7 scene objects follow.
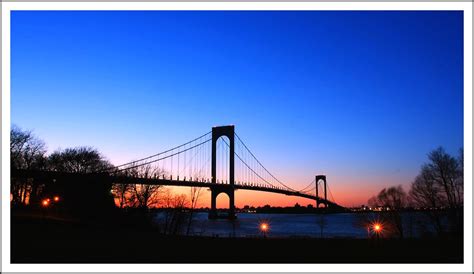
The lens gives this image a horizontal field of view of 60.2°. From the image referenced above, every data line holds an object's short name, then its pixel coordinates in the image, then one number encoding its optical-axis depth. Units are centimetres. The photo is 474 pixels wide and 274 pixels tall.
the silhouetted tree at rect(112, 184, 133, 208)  3788
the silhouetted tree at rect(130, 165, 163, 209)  3432
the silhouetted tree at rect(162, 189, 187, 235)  2965
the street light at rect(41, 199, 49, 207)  2817
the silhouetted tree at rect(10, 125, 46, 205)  3050
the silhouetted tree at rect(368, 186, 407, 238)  3314
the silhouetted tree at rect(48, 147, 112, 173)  3878
